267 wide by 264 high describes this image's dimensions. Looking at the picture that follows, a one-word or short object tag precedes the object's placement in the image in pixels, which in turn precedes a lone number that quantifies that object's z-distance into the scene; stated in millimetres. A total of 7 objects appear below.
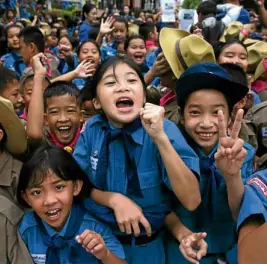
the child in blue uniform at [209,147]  1792
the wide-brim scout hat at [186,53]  2289
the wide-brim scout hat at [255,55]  3498
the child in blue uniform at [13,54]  4895
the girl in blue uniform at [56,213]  1790
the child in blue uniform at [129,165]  1673
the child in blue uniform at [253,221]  1160
